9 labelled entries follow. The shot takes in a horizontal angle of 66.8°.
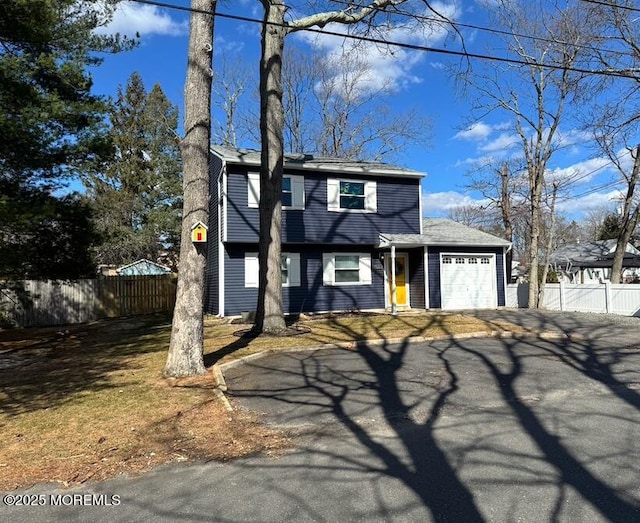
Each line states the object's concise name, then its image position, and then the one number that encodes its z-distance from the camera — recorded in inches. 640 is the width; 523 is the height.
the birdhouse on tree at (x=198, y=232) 305.0
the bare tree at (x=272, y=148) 483.5
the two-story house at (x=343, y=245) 678.5
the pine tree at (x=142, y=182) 1226.6
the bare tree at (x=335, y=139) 1334.9
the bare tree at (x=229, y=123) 1259.5
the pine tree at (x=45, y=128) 414.6
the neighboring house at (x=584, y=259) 1349.2
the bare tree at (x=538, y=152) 751.1
